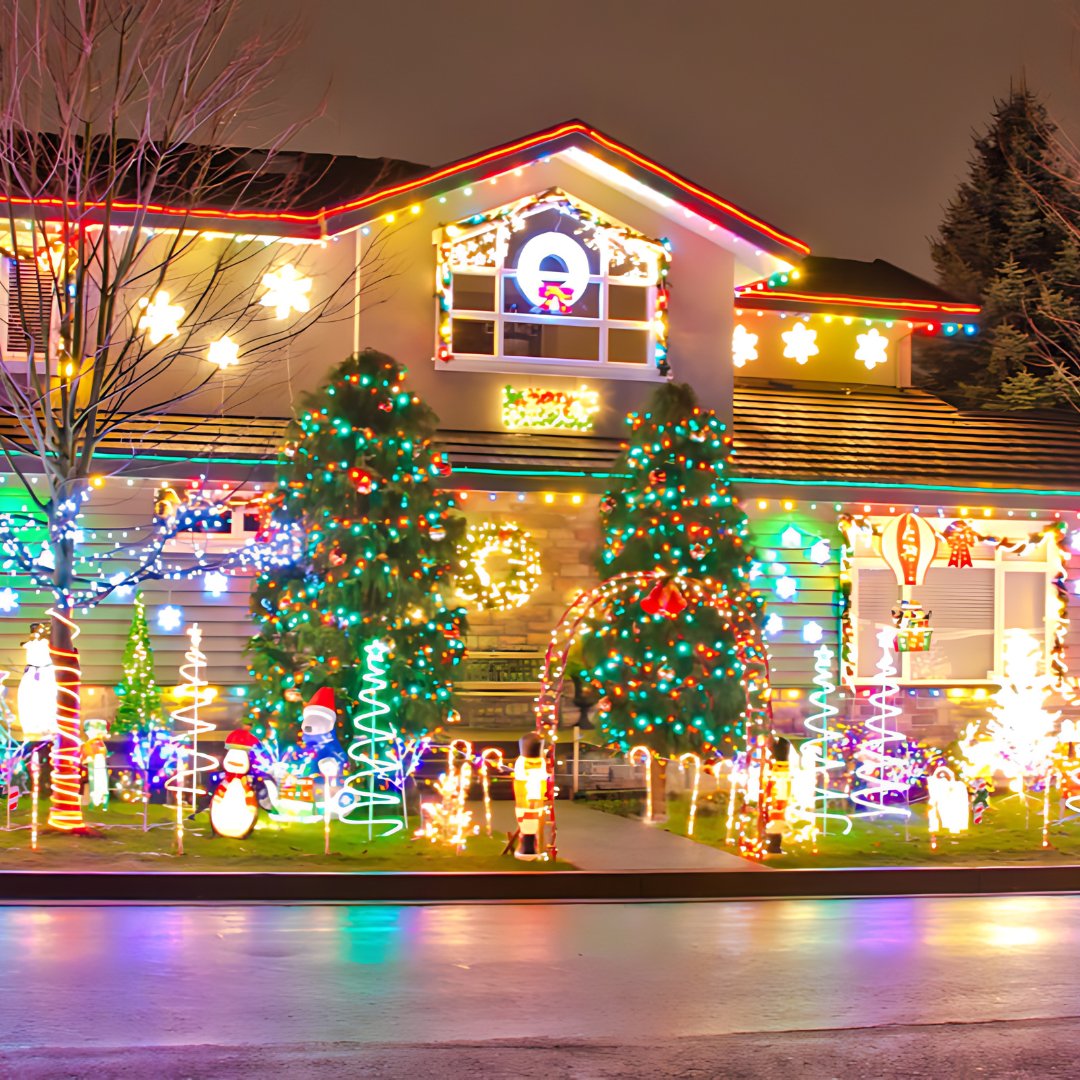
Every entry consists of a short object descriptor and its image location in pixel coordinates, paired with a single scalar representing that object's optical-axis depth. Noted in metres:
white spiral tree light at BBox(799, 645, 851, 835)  14.43
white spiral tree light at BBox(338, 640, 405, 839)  14.28
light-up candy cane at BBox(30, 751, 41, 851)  12.59
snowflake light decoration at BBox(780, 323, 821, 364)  22.67
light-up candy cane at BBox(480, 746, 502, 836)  13.67
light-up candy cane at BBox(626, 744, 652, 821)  15.58
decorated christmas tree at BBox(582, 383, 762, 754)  15.88
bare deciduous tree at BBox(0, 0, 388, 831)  13.62
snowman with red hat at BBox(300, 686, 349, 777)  13.69
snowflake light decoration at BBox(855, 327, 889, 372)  23.03
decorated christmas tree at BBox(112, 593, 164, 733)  17.08
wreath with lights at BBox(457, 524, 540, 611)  18.97
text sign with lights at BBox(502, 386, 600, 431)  18.94
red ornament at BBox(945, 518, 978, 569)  19.55
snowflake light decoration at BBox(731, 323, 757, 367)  22.36
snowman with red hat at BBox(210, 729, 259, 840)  13.41
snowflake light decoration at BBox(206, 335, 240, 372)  18.08
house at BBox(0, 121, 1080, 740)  17.84
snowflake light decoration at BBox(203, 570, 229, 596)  17.73
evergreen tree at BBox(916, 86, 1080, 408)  31.09
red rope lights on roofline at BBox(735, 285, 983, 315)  22.16
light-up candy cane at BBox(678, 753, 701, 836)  14.97
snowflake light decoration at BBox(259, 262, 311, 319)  18.48
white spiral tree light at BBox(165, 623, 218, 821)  14.33
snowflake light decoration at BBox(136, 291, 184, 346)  18.17
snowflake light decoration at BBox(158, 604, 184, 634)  17.64
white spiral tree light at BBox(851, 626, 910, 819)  14.98
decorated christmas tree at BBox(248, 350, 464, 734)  15.12
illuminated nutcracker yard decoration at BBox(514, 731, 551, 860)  12.99
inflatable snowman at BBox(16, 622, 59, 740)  15.42
